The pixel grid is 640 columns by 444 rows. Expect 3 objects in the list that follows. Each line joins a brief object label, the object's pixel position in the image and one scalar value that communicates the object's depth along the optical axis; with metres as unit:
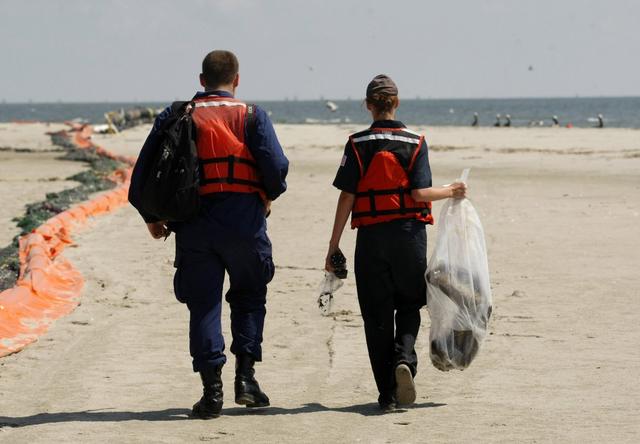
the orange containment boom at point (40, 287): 15.24
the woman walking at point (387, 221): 11.59
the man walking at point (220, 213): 11.20
